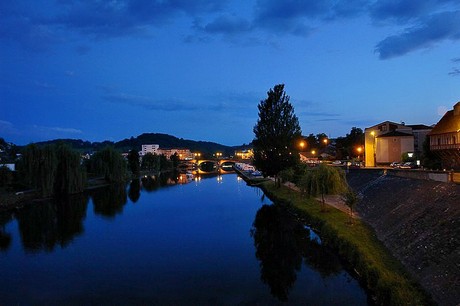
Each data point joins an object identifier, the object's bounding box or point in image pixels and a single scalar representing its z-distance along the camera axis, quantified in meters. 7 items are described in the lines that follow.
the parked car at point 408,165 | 52.83
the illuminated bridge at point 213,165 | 172.12
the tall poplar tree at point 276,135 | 55.16
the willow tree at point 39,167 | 52.50
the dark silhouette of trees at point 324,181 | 33.06
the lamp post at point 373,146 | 68.76
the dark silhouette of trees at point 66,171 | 57.78
